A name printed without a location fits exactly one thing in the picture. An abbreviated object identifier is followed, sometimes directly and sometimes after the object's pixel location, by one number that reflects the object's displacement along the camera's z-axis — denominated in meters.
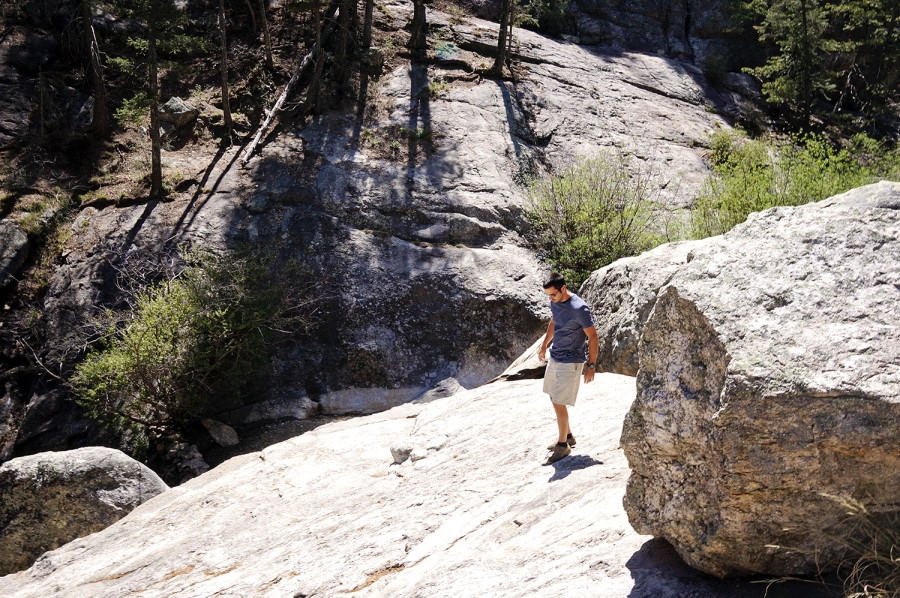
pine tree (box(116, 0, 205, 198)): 15.48
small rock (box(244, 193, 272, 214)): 16.36
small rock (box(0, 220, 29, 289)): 15.46
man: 5.99
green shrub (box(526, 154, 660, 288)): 14.14
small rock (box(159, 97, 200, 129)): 18.88
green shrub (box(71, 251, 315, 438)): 11.94
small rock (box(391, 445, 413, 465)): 7.94
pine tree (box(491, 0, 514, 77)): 20.89
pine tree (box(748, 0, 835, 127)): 22.30
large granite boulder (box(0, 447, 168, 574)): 9.09
